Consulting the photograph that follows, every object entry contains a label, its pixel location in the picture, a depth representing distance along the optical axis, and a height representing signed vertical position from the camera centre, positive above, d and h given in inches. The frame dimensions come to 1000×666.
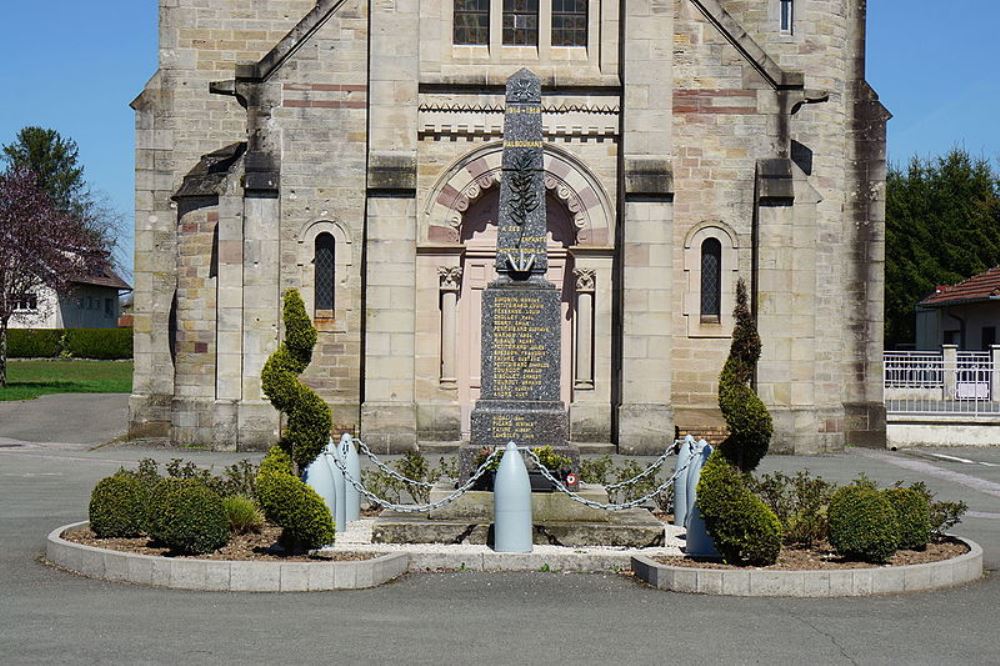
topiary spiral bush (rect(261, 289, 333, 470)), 491.8 -11.7
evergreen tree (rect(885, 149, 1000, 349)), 2345.0 +234.7
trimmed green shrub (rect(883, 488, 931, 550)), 482.3 -55.0
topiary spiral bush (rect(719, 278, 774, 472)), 455.5 -12.1
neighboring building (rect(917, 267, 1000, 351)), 1814.7 +73.5
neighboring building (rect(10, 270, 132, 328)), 3398.1 +137.8
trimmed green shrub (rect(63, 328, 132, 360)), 2962.6 +33.3
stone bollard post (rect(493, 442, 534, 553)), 488.7 -52.4
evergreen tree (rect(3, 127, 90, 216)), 3572.8 +523.9
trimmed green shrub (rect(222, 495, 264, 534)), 511.2 -59.0
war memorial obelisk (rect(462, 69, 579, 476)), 568.7 +18.8
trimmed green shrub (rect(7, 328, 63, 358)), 2938.0 +31.9
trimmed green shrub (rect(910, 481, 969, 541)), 505.7 -56.3
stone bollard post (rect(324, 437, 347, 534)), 550.6 -55.8
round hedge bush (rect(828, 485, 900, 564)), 459.5 -56.0
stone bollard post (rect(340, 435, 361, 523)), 589.0 -50.0
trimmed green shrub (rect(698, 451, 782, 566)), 443.8 -51.3
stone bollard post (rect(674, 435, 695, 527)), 584.1 -54.0
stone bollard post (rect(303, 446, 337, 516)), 531.2 -46.7
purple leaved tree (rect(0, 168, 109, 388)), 1870.1 +158.7
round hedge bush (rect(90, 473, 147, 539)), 494.0 -55.4
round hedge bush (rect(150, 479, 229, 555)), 451.5 -54.0
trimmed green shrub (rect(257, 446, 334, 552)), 450.6 -49.4
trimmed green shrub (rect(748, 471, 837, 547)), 503.5 -56.2
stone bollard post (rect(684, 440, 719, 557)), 482.9 -62.5
